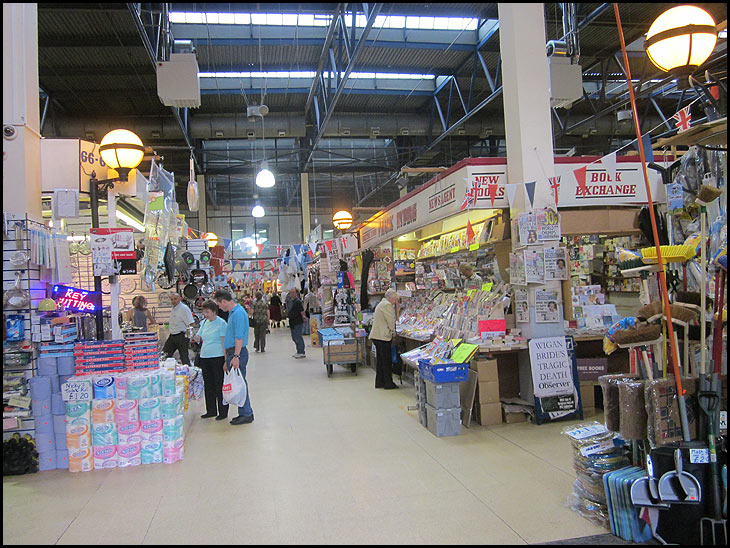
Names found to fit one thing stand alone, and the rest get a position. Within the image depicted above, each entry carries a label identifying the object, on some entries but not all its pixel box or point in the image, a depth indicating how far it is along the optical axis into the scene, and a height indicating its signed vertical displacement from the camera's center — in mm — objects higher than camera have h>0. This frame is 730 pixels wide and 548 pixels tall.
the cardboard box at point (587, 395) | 6105 -1193
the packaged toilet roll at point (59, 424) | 5008 -994
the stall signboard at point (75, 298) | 5561 +191
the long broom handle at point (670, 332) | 3027 -266
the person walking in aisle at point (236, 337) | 6309 -343
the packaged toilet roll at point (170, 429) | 5113 -1127
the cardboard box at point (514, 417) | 5906 -1361
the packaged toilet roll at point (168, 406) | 5113 -900
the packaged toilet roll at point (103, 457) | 4941 -1306
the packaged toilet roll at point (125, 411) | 4969 -899
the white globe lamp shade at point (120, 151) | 5805 +1773
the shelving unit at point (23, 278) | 5043 +397
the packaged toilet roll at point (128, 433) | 5000 -1110
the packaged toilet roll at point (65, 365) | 5109 -460
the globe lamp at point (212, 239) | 14641 +1927
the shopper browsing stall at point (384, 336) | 8211 -536
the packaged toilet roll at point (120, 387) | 4996 -683
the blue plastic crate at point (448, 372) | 5445 -759
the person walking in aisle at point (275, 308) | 18673 -67
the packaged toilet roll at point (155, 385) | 5078 -691
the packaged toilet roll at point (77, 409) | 4895 -847
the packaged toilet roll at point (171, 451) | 5074 -1327
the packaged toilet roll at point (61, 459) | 5004 -1322
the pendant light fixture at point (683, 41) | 3961 +1820
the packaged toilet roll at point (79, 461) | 4887 -1316
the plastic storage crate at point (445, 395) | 5527 -1008
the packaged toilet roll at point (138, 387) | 5012 -690
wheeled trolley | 9562 -877
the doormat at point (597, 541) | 3100 -1462
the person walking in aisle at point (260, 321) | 13219 -345
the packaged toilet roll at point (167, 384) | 5145 -693
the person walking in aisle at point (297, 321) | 12086 -364
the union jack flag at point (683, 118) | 4562 +1436
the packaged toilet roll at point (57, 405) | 4992 -816
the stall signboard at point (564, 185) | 6230 +1289
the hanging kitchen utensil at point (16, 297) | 5075 +216
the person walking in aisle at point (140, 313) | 9166 +2
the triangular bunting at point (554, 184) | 6003 +1205
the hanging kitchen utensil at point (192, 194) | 9219 +2016
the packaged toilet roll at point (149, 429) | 5062 -1097
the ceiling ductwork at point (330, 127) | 14859 +5032
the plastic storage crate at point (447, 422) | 5501 -1279
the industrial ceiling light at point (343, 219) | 13539 +2108
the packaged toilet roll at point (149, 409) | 5035 -903
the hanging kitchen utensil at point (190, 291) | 10156 +372
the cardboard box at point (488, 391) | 5859 -1053
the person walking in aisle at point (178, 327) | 9164 -277
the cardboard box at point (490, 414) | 5852 -1296
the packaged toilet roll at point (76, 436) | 4898 -1092
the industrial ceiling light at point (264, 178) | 11469 +2766
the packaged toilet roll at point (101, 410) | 4926 -877
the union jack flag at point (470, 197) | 6164 +1141
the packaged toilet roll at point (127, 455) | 4984 -1317
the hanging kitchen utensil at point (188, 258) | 10000 +980
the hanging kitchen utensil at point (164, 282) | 8502 +476
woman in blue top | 6668 -612
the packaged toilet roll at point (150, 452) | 5062 -1312
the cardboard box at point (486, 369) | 5812 -804
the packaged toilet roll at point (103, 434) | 4941 -1098
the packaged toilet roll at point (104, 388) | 4961 -680
